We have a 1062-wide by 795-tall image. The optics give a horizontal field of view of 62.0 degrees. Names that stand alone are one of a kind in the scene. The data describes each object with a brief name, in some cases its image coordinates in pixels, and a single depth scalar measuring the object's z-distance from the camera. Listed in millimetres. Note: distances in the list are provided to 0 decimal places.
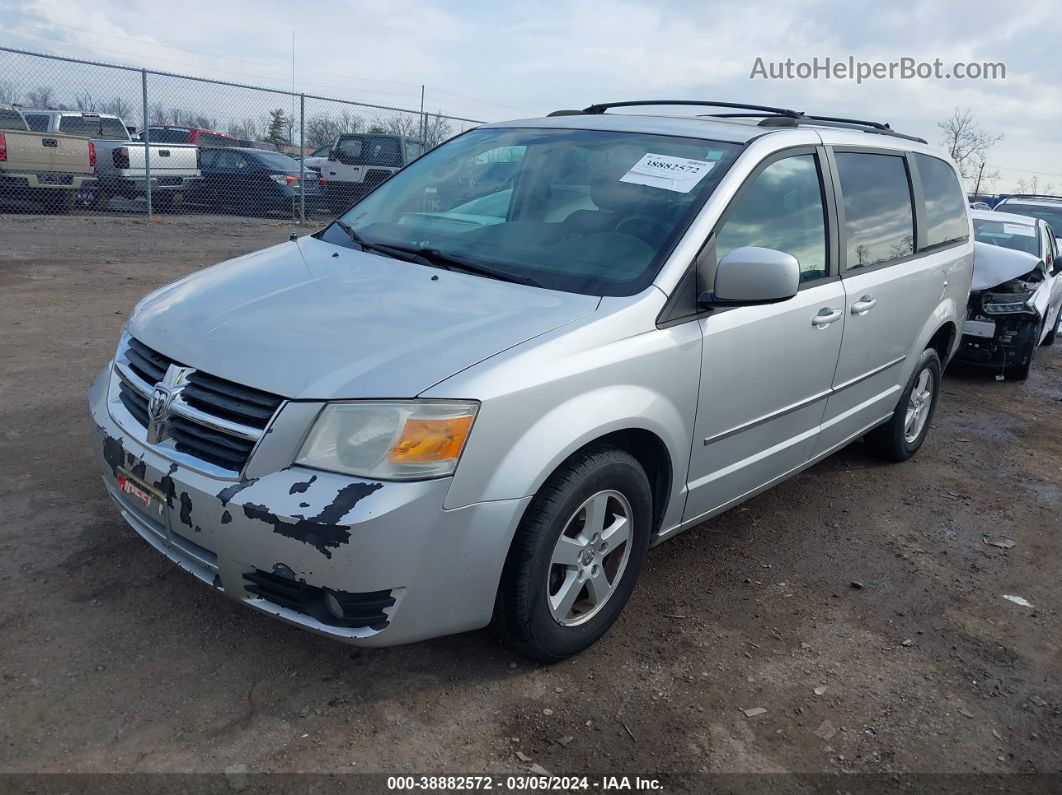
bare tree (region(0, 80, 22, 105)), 12093
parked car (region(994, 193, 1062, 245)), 12258
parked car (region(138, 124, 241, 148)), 17656
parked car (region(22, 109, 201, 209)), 14766
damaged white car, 7902
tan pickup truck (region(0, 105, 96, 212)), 12844
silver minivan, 2428
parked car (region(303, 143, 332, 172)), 18850
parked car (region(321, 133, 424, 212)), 16953
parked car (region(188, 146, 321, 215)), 16016
